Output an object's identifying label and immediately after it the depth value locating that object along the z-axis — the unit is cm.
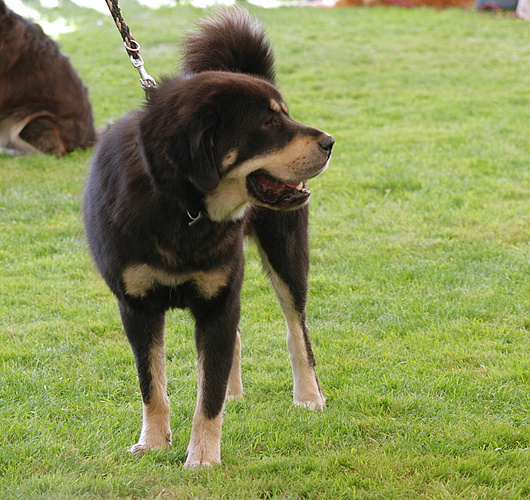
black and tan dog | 653
